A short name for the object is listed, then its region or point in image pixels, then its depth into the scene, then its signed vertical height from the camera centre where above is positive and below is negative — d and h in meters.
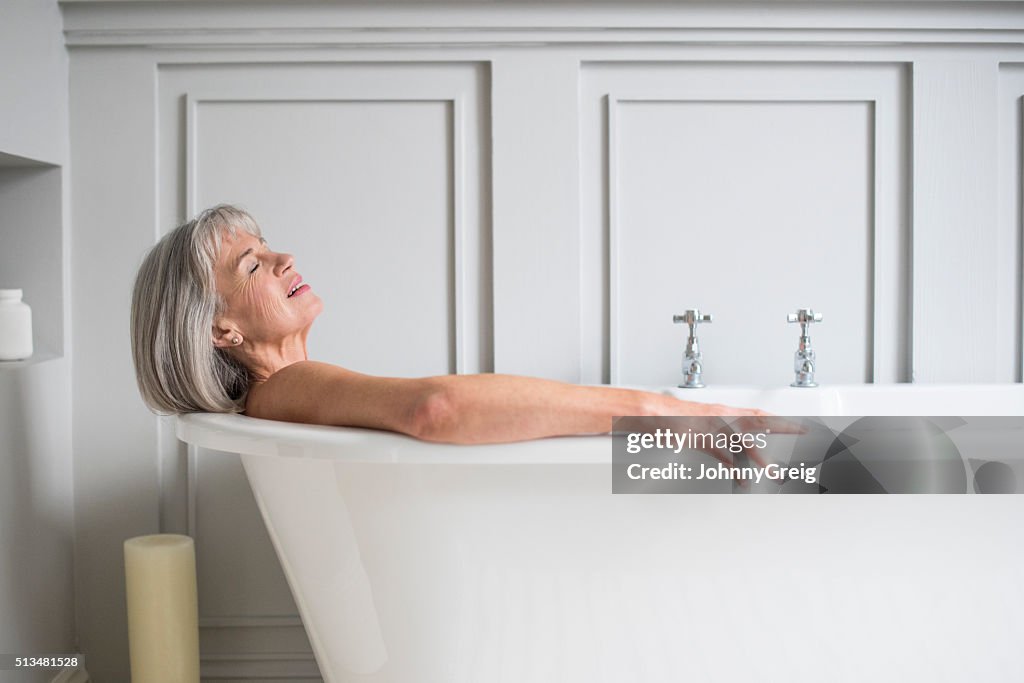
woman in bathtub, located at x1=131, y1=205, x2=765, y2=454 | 1.00 -0.08
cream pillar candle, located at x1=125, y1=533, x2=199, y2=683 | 1.59 -0.56
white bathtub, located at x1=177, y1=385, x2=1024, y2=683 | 1.07 -0.34
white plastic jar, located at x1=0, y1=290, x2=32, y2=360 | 1.58 -0.02
